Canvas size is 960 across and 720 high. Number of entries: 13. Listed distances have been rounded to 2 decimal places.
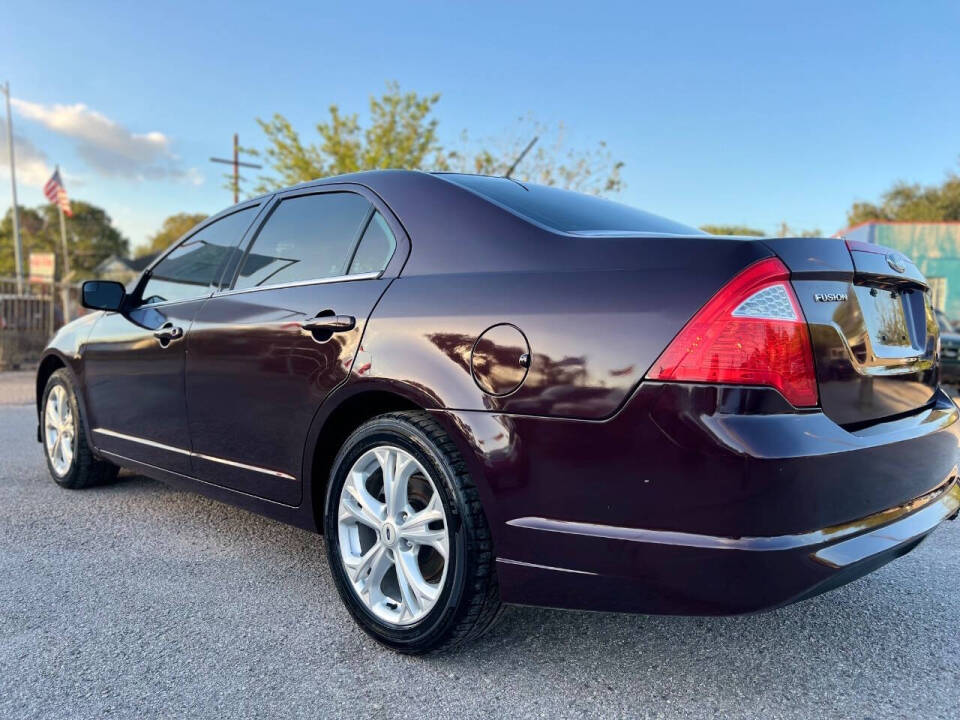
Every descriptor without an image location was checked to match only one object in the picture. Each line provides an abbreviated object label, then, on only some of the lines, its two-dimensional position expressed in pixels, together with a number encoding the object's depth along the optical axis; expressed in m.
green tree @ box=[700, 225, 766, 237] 41.72
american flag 24.73
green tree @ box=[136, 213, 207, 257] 67.75
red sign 15.62
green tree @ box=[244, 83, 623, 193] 21.67
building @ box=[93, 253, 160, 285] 41.59
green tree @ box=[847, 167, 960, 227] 40.47
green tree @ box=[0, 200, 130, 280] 59.41
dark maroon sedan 1.73
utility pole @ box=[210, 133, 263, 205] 27.25
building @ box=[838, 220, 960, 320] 24.95
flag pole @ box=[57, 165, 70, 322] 13.95
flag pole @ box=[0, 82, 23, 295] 28.69
